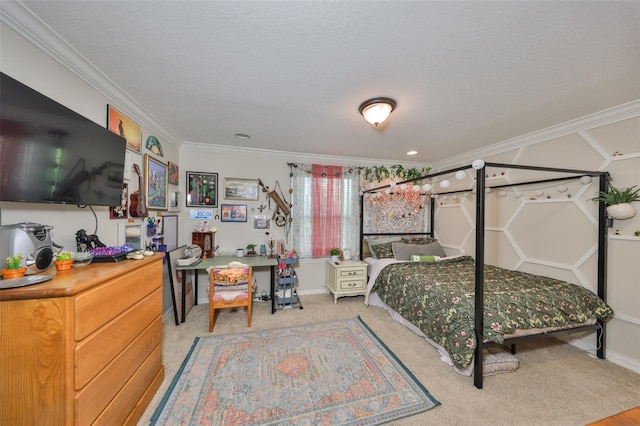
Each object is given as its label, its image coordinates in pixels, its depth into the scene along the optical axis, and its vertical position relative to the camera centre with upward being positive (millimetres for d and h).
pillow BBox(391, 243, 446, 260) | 3676 -632
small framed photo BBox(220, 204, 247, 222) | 3527 -17
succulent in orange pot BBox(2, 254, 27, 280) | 990 -271
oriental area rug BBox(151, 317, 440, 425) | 1549 -1420
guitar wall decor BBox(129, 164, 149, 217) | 2201 +82
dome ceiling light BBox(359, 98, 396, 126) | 1978 +955
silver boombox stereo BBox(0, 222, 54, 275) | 1069 -174
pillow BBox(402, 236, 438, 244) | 4020 -494
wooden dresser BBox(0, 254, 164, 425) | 941 -652
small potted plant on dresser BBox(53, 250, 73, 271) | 1180 -275
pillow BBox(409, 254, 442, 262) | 3475 -711
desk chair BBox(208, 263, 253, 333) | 2604 -925
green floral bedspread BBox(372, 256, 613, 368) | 1891 -874
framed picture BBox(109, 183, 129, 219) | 1967 +19
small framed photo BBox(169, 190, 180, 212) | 3028 +150
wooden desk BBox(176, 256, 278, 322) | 2850 -700
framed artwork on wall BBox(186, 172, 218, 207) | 3410 +353
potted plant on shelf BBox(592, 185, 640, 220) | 2045 +135
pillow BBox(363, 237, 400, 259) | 3775 -595
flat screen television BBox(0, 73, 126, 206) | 1023 +331
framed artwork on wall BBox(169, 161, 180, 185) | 3031 +533
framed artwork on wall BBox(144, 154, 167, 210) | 2473 +340
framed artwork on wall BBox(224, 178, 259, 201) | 3545 +373
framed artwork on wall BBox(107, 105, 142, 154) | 1917 +790
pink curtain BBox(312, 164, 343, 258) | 3881 +81
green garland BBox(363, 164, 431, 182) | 4148 +772
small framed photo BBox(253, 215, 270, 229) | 3648 -164
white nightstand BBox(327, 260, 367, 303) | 3512 -1075
